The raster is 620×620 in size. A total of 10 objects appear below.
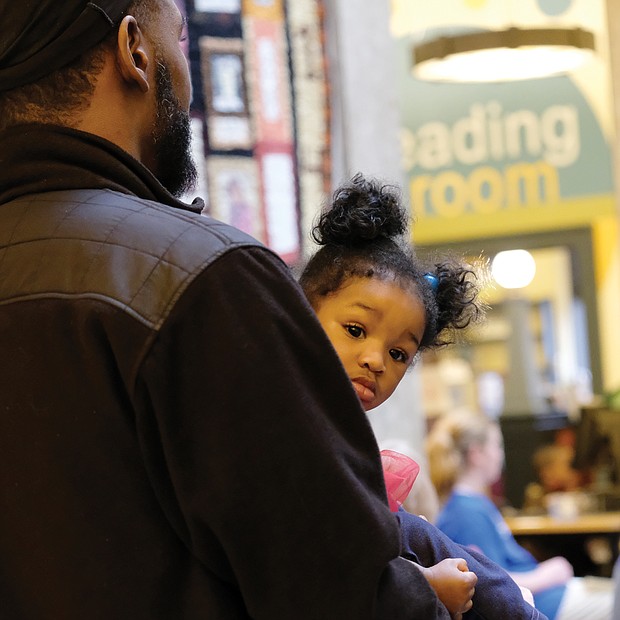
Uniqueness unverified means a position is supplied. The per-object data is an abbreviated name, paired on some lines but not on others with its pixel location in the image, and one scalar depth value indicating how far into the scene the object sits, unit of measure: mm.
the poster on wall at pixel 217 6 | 4125
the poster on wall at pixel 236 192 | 4176
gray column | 4742
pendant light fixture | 5949
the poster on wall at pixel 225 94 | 4152
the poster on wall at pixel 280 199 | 4363
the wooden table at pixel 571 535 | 7957
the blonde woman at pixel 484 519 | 5586
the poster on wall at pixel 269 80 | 4324
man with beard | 1199
